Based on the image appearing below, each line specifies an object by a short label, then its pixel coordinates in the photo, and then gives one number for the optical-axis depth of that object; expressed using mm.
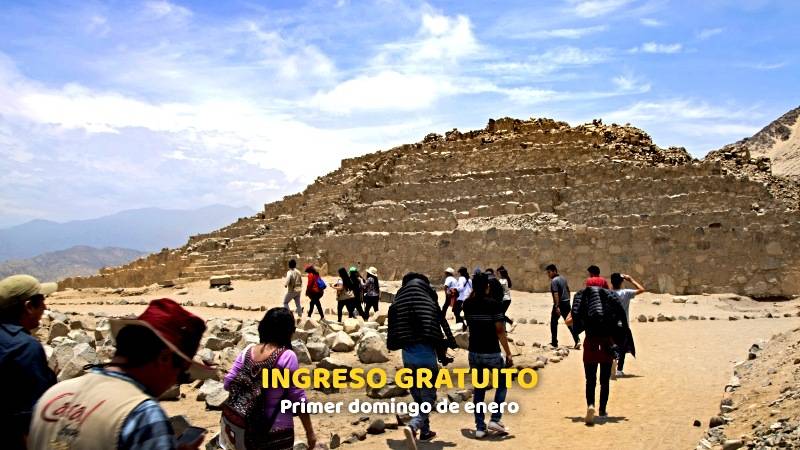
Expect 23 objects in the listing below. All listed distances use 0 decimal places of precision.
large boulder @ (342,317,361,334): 12055
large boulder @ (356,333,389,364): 10023
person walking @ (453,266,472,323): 12320
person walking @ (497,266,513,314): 13013
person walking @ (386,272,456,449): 6359
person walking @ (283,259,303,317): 14422
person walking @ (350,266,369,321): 14328
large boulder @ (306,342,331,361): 10000
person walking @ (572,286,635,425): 7102
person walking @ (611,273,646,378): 8664
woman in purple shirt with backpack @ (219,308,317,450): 4309
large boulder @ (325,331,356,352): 10727
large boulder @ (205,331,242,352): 10578
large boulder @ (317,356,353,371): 9066
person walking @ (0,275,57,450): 3521
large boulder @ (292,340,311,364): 9609
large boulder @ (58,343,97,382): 8305
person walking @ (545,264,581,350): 11289
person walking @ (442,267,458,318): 12602
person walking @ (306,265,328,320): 14516
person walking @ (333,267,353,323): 14367
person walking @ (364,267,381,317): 14602
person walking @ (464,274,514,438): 6688
